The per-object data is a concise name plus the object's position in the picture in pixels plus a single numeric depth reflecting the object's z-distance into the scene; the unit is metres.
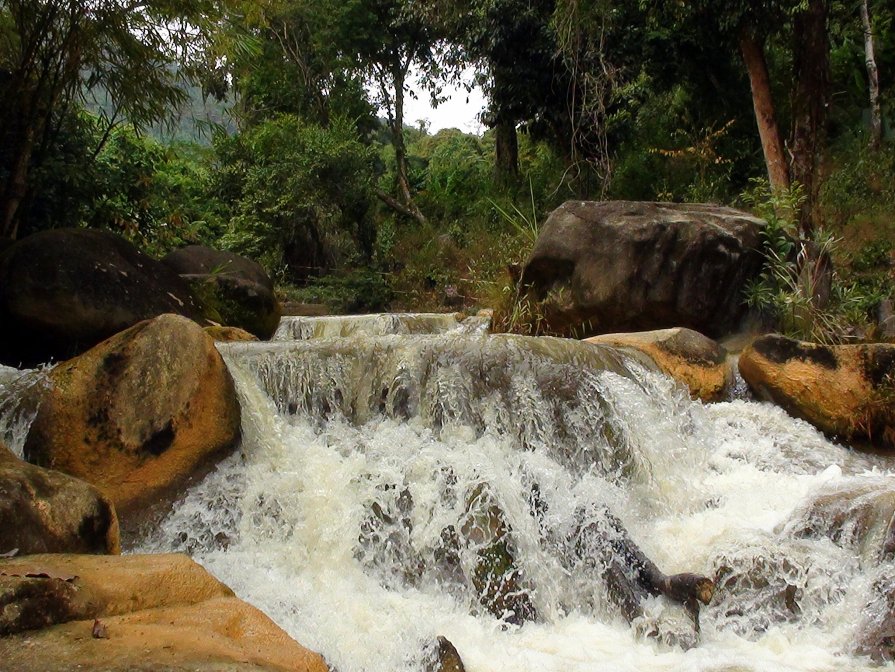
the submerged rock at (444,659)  3.58
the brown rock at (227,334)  7.34
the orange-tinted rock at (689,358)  6.67
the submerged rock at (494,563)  4.29
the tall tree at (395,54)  17.55
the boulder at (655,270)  7.89
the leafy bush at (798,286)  7.32
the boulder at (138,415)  4.82
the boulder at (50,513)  3.15
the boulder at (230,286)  8.22
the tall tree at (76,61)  7.24
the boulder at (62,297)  6.10
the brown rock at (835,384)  6.05
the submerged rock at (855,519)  4.30
